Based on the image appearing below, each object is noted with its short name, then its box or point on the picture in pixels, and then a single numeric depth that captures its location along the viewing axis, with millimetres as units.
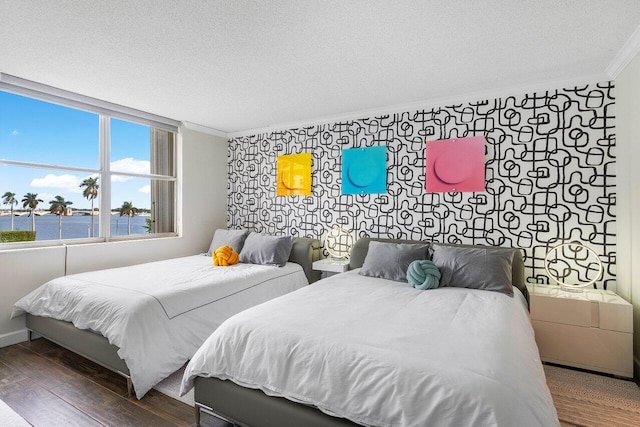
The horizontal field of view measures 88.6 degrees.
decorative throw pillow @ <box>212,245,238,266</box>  3660
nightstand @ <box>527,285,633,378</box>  2414
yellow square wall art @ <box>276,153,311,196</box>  4348
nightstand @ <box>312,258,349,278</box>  3693
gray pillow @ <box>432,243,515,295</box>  2682
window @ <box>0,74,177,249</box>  3135
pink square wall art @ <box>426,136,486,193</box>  3342
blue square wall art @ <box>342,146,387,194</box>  3842
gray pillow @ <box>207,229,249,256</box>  4117
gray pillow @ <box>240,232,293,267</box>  3797
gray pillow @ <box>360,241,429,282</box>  3044
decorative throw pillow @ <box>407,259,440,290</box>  2699
